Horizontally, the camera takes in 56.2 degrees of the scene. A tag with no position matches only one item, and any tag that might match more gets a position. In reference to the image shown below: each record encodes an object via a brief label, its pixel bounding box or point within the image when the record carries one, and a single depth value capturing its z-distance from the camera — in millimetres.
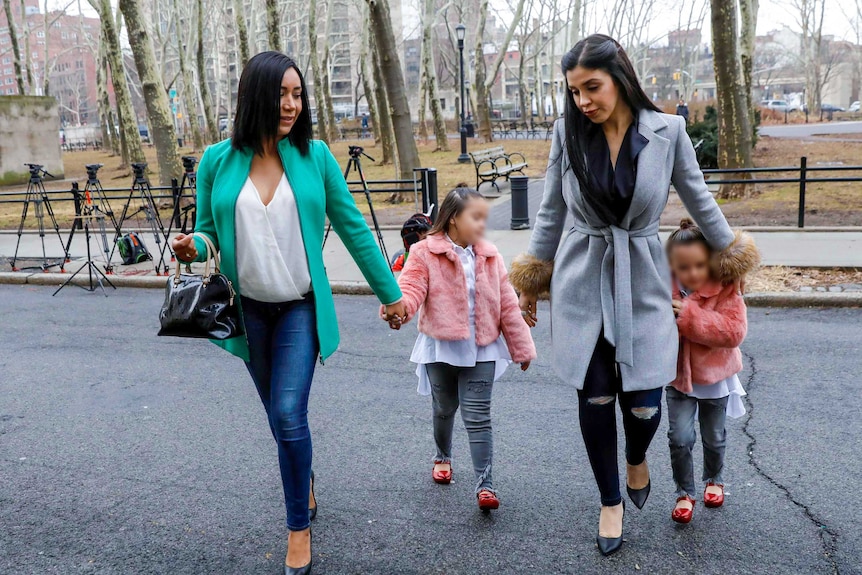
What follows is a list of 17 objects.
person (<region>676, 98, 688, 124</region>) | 33053
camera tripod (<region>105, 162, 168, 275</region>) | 10055
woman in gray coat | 3037
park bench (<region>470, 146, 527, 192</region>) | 17500
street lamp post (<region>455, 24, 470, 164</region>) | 26133
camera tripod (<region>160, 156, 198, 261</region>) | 9250
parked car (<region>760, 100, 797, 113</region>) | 75450
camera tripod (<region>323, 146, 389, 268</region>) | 9062
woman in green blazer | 3166
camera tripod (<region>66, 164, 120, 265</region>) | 10002
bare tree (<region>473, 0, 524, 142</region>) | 31672
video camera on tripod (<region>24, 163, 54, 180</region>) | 10733
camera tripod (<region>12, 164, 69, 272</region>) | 10867
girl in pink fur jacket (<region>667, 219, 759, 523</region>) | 3256
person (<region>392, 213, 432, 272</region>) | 5301
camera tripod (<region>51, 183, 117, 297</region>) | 10065
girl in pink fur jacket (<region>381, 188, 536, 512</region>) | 3680
